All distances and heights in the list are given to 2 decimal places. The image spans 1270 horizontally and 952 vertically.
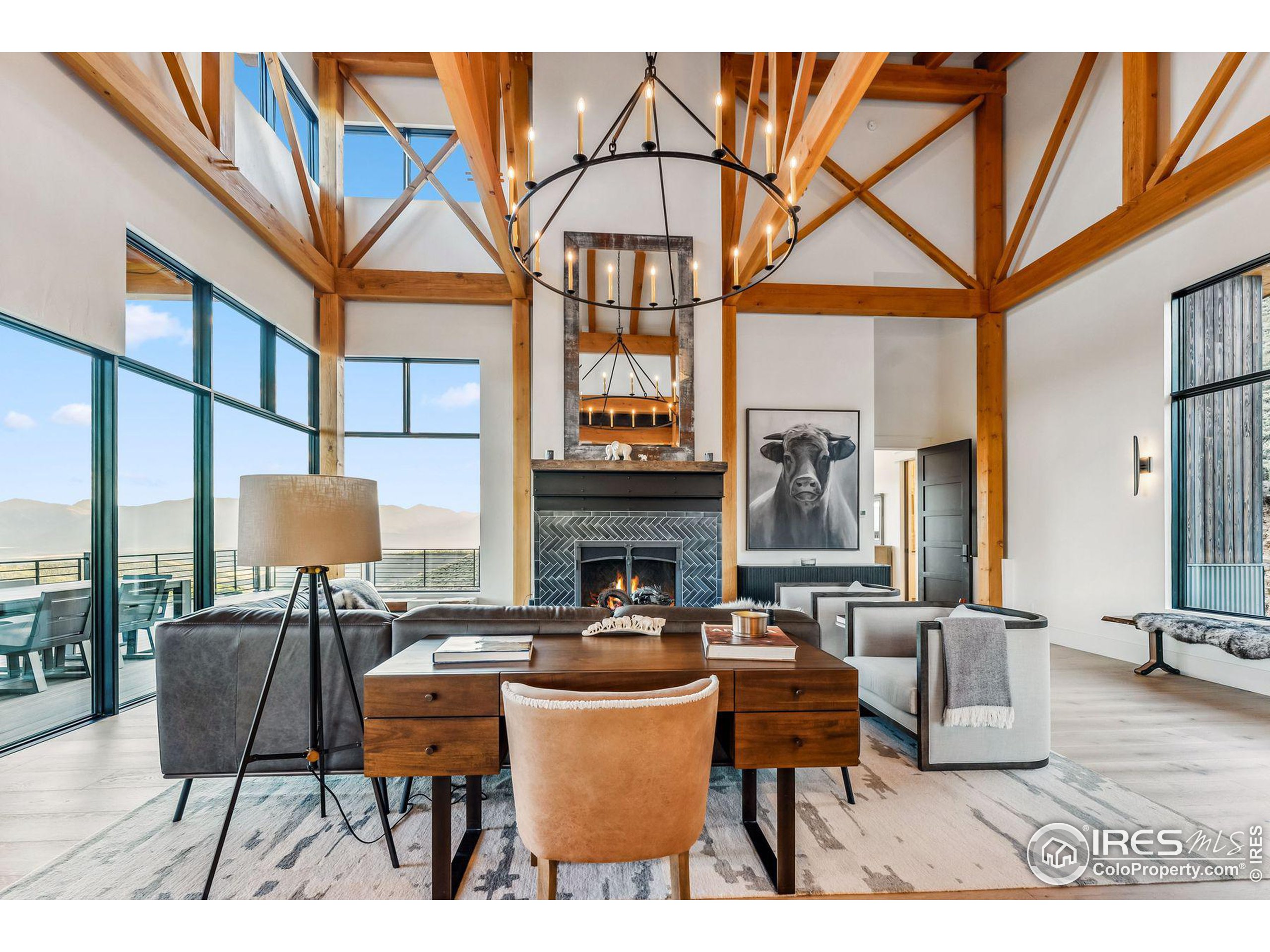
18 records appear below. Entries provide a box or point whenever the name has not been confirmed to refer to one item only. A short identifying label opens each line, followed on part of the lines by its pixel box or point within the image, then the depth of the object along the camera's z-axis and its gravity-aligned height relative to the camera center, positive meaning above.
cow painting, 6.63 +0.11
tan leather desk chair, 1.42 -0.65
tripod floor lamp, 2.07 -0.12
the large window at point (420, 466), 6.88 +0.32
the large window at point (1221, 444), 4.27 +0.36
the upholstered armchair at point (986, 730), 2.83 -1.01
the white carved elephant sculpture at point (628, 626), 2.33 -0.50
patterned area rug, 1.96 -1.25
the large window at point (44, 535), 3.08 -0.21
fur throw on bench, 3.71 -0.90
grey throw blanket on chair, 2.79 -0.83
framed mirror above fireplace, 6.06 +1.38
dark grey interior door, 7.07 -0.32
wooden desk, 1.78 -0.64
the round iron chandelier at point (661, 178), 2.33 +1.31
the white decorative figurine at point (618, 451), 6.01 +0.42
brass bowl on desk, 2.08 -0.44
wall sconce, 5.01 +0.23
